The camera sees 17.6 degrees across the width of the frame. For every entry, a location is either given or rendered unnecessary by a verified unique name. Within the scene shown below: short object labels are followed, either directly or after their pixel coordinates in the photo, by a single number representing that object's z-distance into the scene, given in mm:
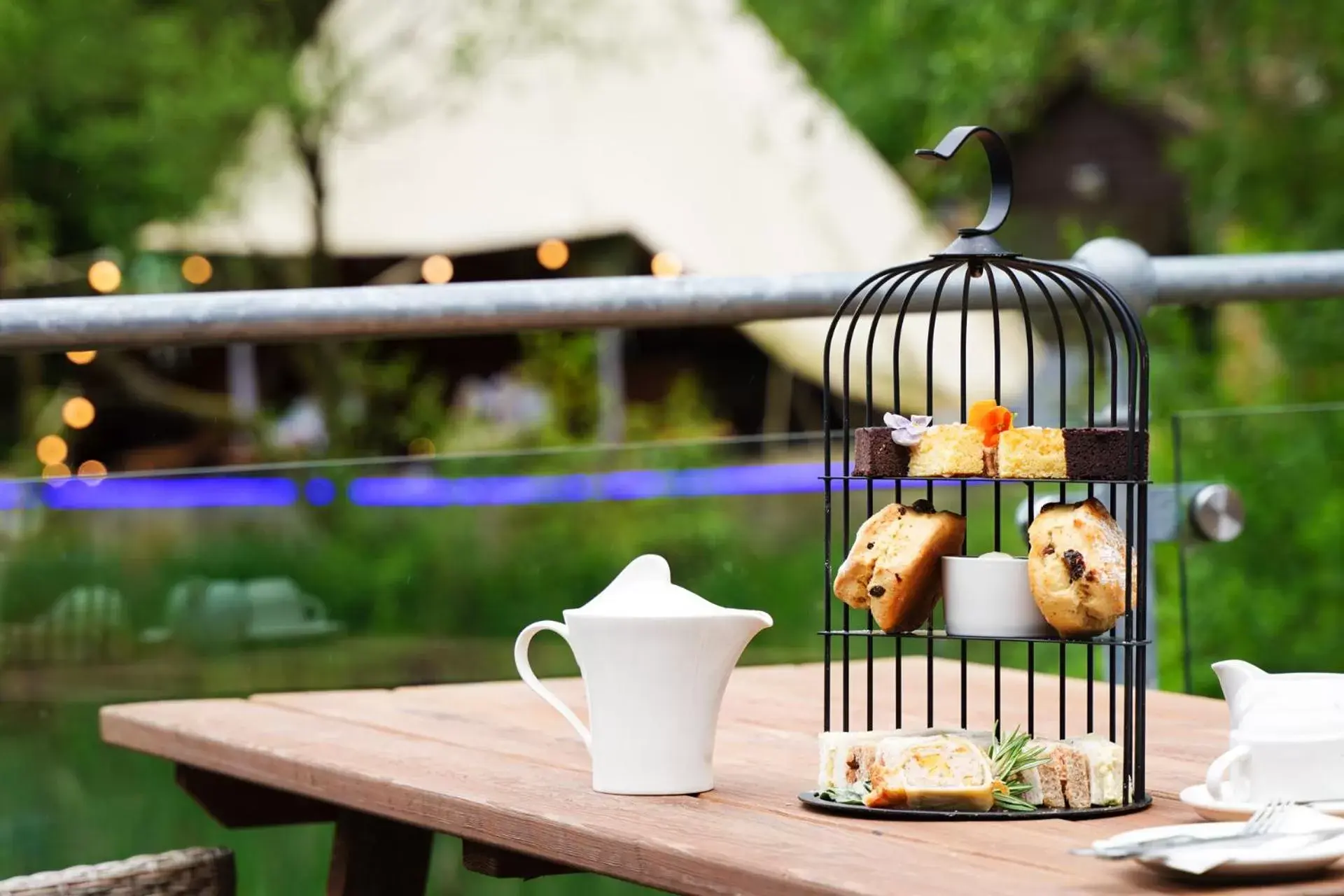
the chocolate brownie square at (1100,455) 2313
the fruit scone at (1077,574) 2274
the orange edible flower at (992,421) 2323
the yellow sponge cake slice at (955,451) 2315
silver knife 2074
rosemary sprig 2255
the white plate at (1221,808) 2193
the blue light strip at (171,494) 3077
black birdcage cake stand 2259
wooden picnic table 2123
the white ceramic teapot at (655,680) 2331
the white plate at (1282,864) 2060
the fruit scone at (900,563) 2334
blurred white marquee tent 11735
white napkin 2046
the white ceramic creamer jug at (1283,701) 2225
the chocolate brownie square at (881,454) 2339
